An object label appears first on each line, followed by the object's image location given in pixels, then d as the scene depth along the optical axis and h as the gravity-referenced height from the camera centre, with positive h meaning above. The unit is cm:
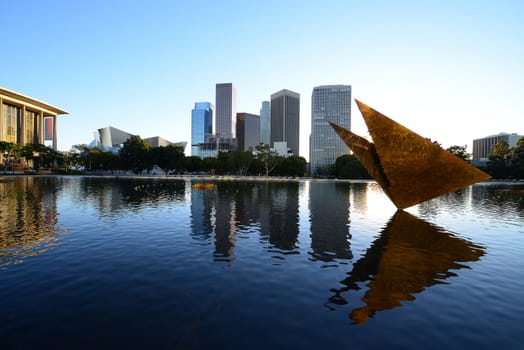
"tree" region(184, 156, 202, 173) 11734 +276
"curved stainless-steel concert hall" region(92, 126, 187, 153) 18375 +2165
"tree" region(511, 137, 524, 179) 8844 +406
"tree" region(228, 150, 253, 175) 10825 +461
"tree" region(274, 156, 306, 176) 12619 +231
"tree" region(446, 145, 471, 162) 10806 +860
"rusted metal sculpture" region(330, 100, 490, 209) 1812 +70
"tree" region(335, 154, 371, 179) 11631 +67
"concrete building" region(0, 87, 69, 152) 9937 +2078
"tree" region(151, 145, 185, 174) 10594 +513
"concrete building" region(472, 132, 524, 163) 16600 +2150
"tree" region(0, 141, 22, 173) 8538 +576
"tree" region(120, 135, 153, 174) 10494 +604
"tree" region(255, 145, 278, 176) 11394 +622
